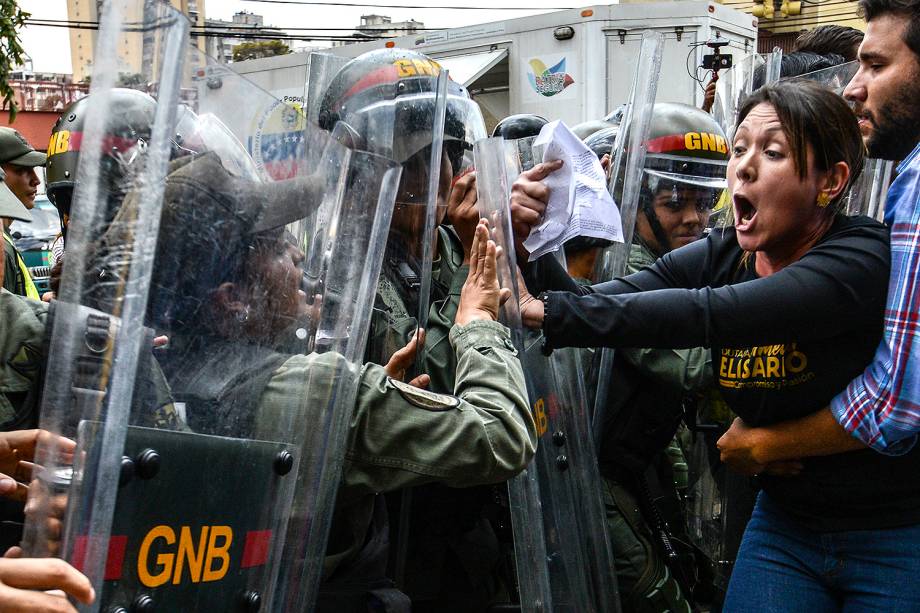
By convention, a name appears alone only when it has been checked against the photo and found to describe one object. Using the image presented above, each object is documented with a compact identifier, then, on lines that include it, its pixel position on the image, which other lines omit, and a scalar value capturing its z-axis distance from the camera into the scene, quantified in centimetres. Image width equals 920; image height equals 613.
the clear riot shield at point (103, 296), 128
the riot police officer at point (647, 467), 311
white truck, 1151
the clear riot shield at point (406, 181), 237
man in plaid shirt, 208
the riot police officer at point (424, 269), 240
